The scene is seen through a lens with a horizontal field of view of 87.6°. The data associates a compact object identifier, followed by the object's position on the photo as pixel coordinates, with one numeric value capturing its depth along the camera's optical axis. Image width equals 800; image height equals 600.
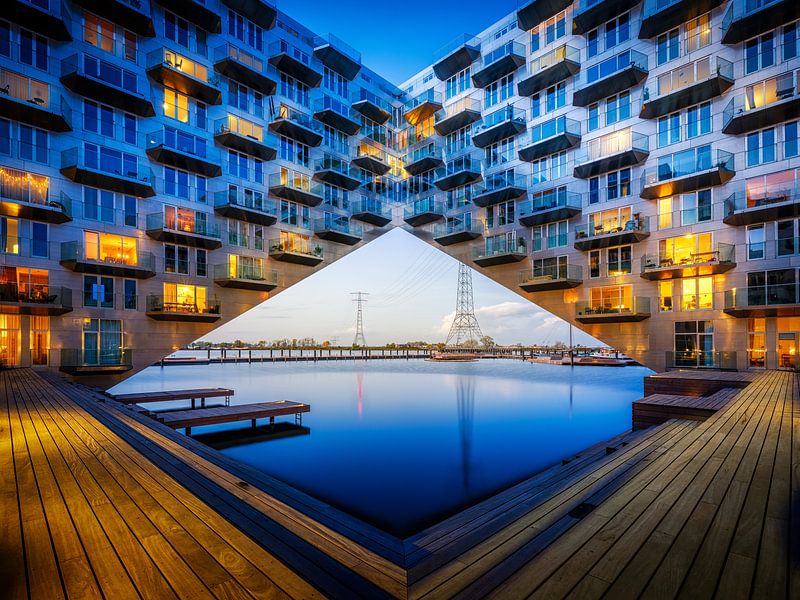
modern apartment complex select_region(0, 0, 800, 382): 19.03
